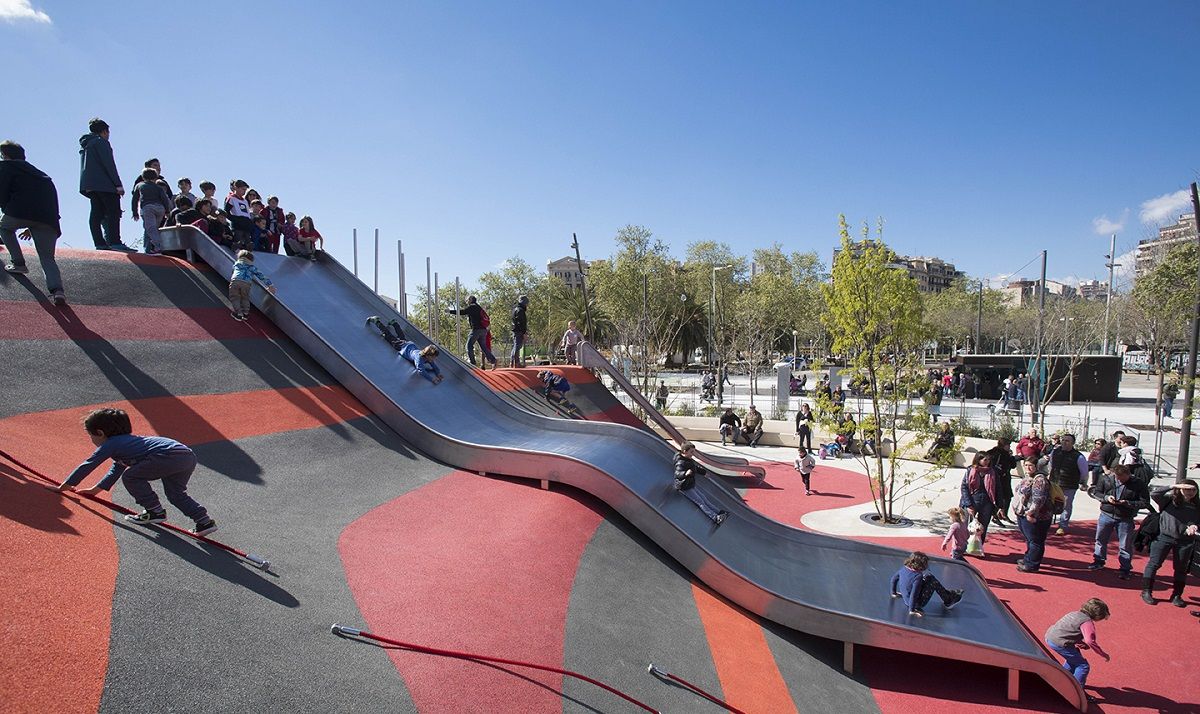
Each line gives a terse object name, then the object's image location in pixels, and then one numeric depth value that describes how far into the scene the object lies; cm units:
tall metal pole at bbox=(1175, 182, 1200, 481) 1076
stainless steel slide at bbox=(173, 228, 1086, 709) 652
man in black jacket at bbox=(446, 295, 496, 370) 1552
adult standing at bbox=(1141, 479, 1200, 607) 794
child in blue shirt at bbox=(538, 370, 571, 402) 1477
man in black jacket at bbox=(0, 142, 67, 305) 812
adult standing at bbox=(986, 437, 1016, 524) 1041
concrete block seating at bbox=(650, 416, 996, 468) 1834
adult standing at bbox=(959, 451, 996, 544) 995
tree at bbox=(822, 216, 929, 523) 1138
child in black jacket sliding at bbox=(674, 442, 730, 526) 843
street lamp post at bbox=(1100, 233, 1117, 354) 3065
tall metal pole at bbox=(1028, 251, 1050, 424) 2084
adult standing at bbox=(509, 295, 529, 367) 1611
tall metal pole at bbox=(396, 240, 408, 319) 1991
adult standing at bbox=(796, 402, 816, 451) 1715
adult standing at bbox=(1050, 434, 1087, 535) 1112
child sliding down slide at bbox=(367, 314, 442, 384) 1127
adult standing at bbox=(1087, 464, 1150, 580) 909
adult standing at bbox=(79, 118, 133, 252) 1044
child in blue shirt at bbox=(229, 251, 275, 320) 1053
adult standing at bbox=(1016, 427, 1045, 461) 1281
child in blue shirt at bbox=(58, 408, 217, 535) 442
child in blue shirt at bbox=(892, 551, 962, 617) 683
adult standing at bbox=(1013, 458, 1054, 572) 928
